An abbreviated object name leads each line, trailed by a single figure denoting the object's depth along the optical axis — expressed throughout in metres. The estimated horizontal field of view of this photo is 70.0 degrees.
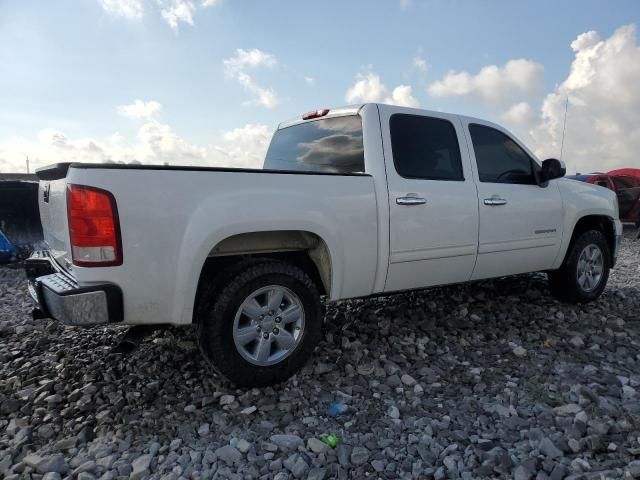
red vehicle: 11.27
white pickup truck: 2.47
